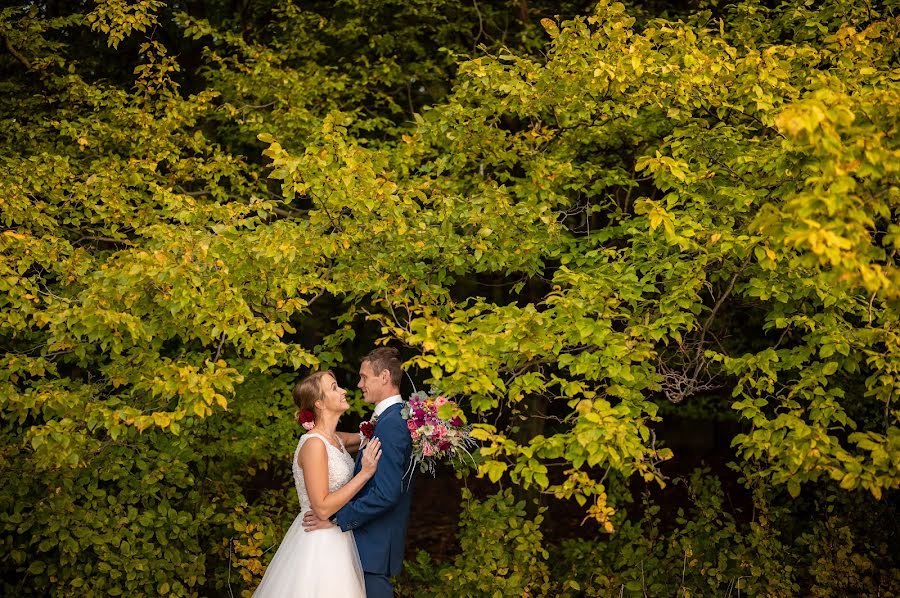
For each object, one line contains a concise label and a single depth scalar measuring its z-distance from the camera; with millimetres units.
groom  4586
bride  4676
